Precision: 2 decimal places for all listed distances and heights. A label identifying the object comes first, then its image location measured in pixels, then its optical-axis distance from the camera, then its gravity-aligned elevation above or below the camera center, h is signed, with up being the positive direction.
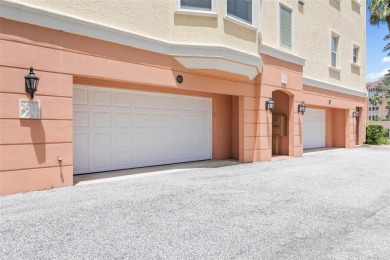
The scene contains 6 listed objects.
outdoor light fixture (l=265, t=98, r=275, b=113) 10.80 +0.94
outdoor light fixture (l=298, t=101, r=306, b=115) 12.37 +0.97
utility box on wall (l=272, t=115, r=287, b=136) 12.16 +0.18
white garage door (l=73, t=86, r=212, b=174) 7.73 +0.00
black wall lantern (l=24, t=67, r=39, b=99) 5.68 +0.98
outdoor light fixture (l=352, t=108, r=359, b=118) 17.31 +0.96
